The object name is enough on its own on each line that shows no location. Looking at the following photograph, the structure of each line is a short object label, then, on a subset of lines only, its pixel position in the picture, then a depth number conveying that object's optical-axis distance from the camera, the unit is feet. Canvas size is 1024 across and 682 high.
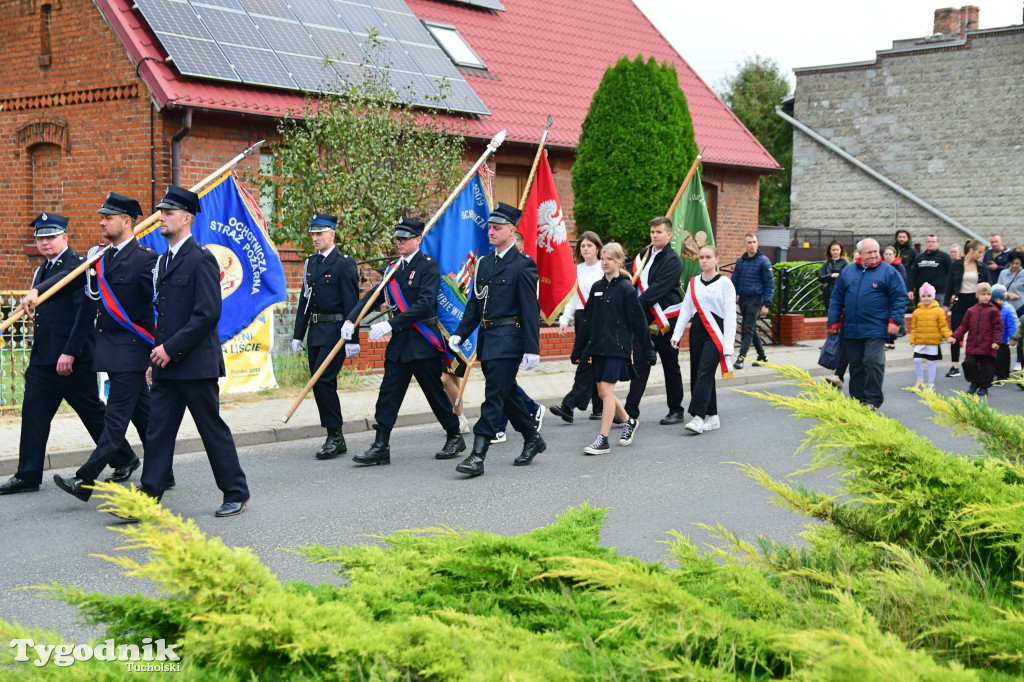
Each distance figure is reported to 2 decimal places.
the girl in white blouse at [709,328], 33.24
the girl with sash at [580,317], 35.32
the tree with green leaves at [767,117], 148.77
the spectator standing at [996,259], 60.08
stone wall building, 99.35
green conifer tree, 57.88
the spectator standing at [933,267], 56.39
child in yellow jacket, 44.68
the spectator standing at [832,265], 57.98
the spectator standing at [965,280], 50.47
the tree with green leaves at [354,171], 44.11
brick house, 52.70
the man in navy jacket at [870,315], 35.12
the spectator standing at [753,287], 52.80
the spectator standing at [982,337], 43.55
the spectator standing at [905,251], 57.98
